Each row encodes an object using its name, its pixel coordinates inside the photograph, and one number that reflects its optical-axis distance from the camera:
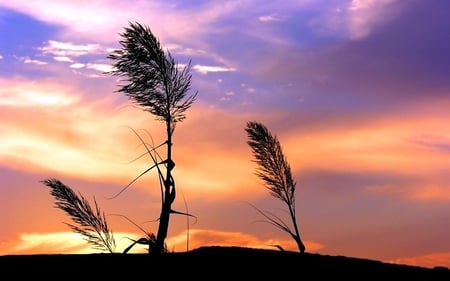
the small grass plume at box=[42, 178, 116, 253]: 7.19
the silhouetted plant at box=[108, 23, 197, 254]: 7.34
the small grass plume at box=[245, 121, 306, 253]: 7.87
